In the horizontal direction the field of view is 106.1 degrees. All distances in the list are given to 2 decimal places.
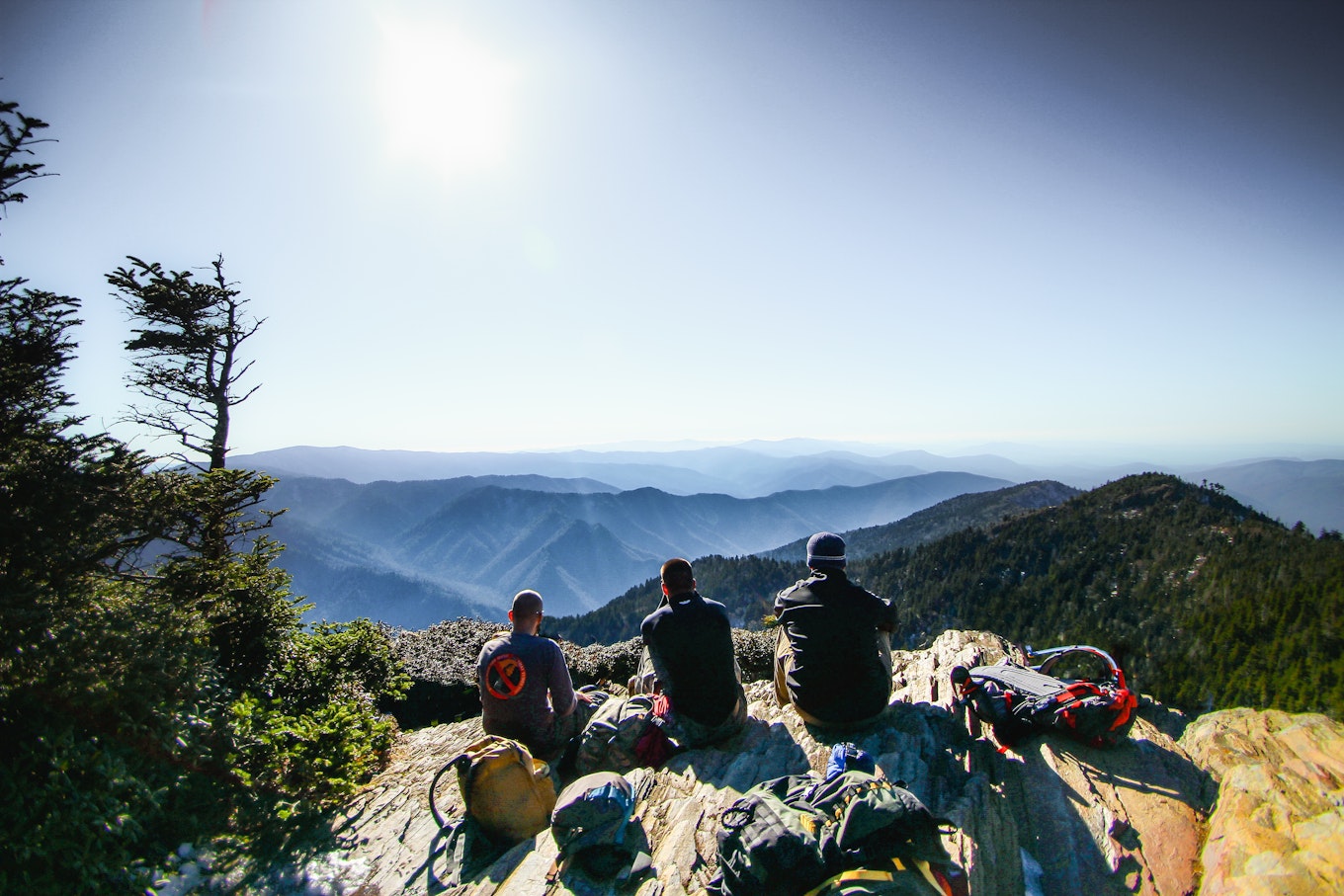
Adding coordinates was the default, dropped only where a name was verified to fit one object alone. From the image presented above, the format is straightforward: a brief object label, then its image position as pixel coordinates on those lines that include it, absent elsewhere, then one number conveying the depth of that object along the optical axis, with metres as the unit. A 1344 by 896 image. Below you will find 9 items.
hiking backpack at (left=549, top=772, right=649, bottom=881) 4.29
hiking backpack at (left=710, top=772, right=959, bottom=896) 3.34
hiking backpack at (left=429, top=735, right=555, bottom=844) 5.05
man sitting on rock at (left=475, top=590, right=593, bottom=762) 6.12
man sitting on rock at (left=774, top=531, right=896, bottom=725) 5.87
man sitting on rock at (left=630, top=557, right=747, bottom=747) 6.13
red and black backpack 5.34
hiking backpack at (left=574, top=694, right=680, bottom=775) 5.98
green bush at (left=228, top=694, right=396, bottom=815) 5.79
